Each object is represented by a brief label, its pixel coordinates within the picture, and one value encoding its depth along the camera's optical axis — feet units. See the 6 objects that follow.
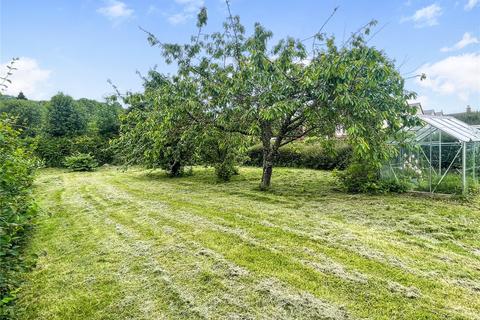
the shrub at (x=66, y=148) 60.64
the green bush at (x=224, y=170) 36.50
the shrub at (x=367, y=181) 27.32
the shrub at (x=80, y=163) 55.42
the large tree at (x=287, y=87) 21.74
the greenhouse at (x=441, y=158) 24.36
